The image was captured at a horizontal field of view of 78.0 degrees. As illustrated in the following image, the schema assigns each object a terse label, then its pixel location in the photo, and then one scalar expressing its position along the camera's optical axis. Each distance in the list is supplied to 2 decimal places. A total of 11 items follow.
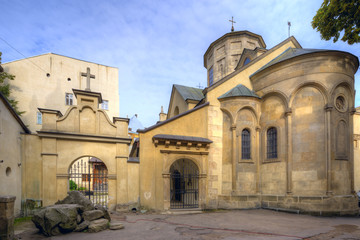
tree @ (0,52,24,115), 19.13
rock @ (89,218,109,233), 7.34
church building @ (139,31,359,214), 11.47
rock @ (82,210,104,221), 7.68
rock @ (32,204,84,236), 6.82
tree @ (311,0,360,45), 7.39
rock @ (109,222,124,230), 7.77
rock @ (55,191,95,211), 8.05
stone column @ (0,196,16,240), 5.75
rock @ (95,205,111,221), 8.19
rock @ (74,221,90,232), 7.22
